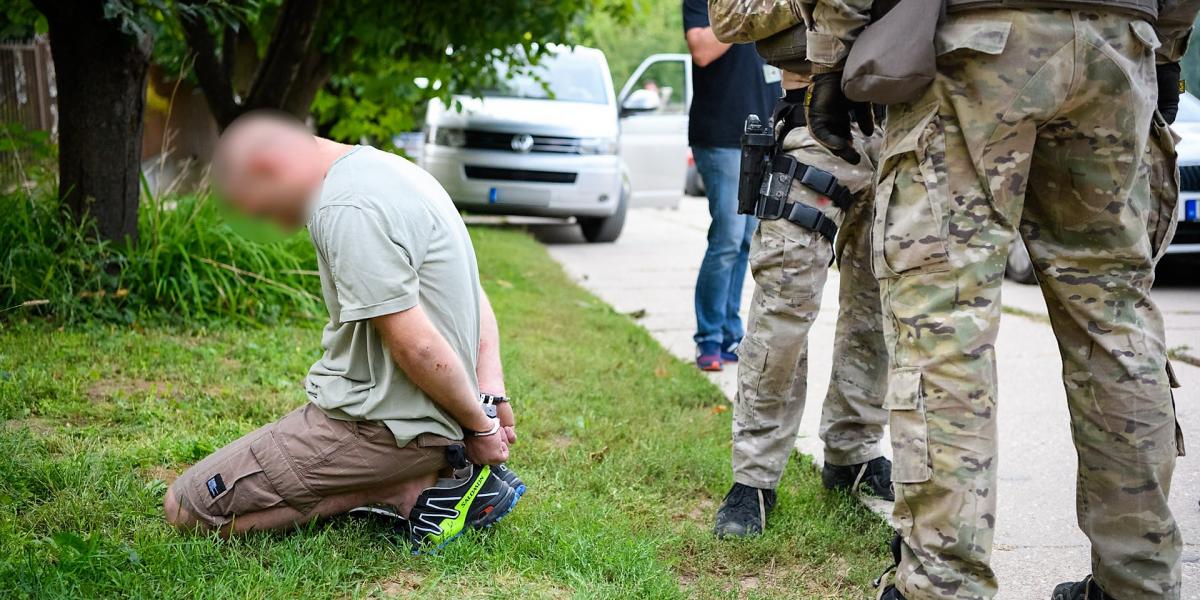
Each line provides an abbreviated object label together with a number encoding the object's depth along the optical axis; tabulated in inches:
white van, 413.1
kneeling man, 99.3
